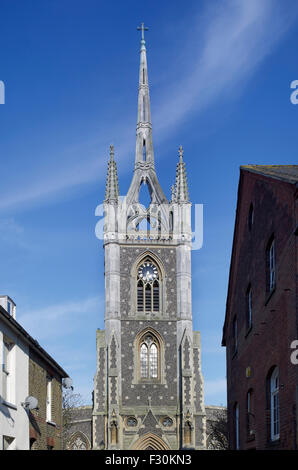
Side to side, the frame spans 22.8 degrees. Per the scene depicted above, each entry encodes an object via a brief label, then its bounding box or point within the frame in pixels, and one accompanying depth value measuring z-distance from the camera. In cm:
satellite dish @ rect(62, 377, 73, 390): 2631
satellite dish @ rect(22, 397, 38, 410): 1973
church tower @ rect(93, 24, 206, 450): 5438
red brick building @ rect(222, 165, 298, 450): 1530
